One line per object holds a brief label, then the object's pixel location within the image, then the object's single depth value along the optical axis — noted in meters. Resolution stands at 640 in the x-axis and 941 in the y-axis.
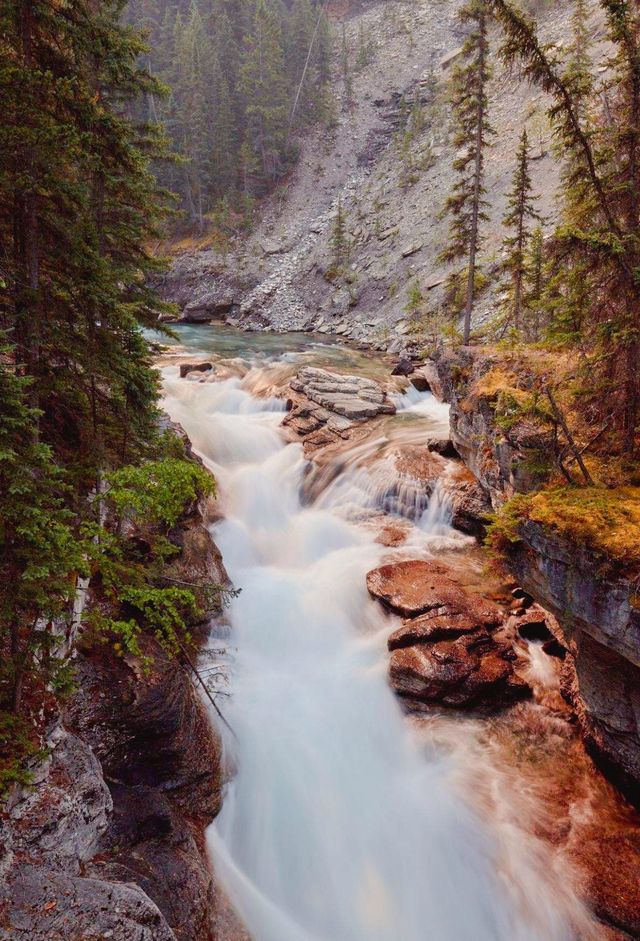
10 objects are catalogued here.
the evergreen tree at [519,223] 19.46
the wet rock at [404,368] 24.58
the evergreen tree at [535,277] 19.19
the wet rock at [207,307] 47.09
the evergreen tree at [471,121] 16.36
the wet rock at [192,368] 23.72
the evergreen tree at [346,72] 65.12
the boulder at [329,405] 17.44
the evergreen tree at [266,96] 55.94
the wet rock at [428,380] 20.66
